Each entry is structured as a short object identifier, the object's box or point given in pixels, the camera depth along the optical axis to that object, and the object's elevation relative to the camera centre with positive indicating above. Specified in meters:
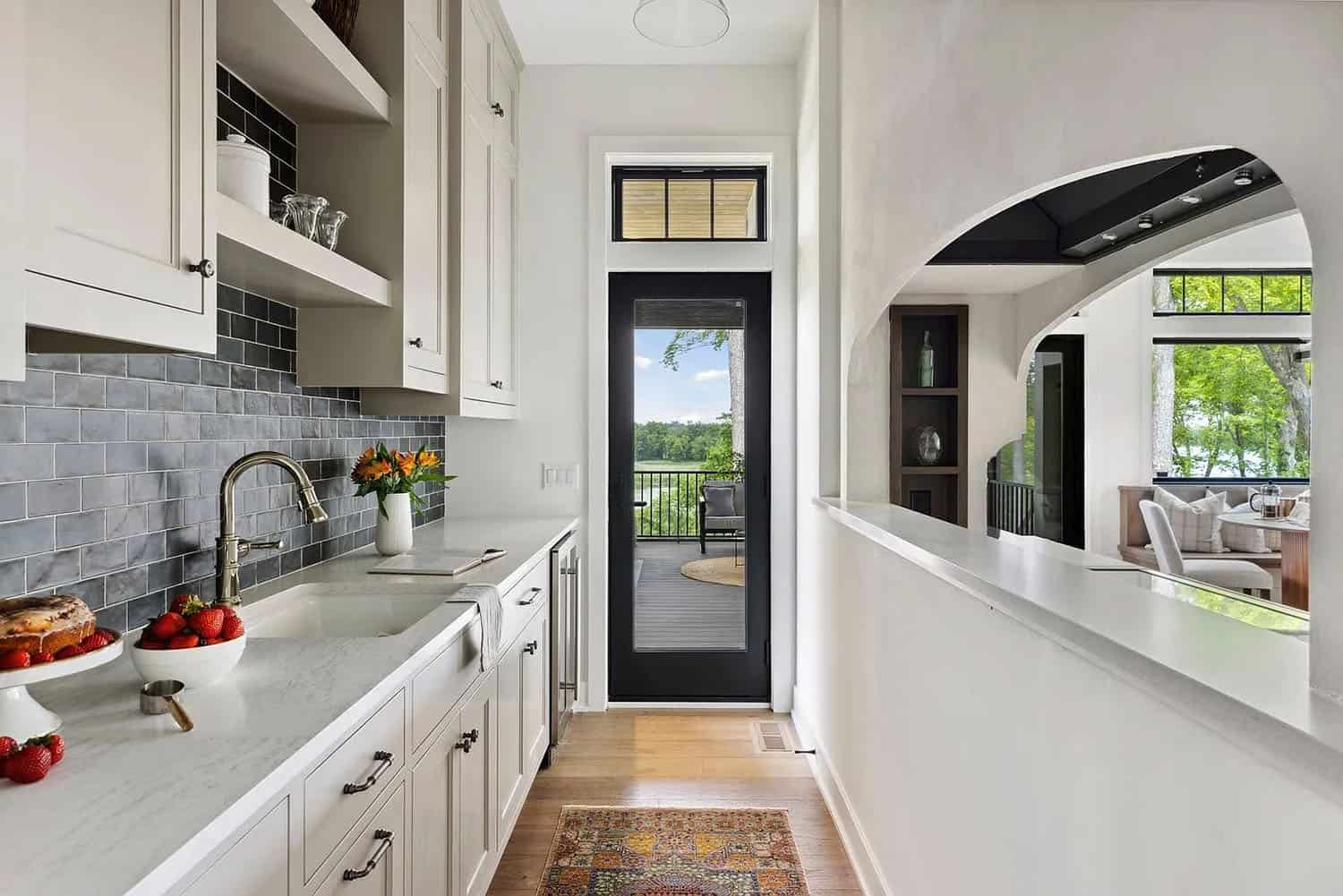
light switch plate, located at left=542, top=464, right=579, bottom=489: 3.52 -0.14
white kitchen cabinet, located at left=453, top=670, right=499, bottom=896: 1.73 -0.85
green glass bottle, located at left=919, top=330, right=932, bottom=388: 2.71 +0.30
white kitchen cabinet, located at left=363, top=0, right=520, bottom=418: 2.53 +0.84
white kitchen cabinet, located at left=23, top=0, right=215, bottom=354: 0.92 +0.38
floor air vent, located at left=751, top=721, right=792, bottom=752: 3.13 -1.25
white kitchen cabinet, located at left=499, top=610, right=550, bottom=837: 2.17 -0.86
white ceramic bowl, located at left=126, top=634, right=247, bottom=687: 1.05 -0.31
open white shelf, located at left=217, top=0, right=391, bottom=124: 1.47 +0.86
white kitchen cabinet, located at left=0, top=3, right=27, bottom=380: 0.83 +0.28
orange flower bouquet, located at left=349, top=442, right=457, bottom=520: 2.34 -0.08
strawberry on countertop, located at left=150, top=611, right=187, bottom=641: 1.08 -0.26
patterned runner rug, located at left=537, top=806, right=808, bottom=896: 2.18 -1.27
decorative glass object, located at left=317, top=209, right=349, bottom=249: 1.81 +0.53
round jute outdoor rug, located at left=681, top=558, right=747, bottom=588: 3.62 -0.60
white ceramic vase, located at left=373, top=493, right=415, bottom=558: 2.37 -0.26
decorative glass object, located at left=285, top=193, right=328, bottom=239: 1.75 +0.55
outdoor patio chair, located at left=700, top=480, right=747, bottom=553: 3.62 -0.29
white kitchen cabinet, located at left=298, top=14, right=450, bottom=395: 2.05 +0.64
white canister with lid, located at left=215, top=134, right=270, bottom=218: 1.44 +0.53
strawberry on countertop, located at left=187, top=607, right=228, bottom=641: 1.10 -0.26
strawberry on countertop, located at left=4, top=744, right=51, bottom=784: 0.80 -0.34
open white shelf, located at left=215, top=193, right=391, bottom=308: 1.35 +0.38
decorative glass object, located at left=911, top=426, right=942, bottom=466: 2.74 +0.01
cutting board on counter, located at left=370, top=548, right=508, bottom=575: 2.09 -0.34
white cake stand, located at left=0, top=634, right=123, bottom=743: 0.83 -0.30
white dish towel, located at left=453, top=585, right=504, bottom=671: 1.80 -0.41
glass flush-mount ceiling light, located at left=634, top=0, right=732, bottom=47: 2.52 +1.46
